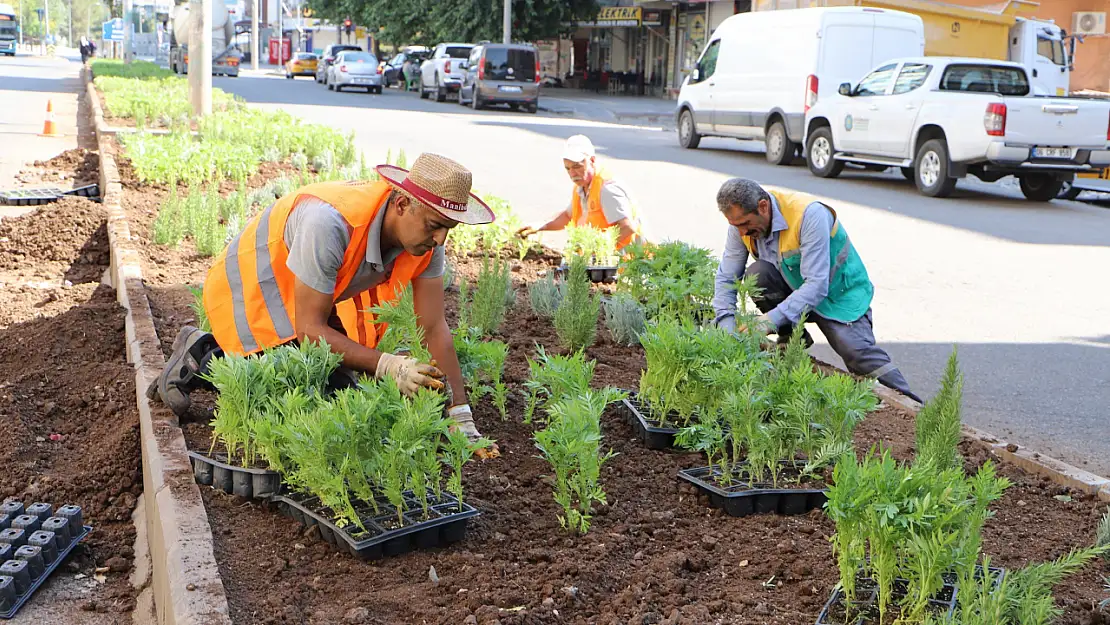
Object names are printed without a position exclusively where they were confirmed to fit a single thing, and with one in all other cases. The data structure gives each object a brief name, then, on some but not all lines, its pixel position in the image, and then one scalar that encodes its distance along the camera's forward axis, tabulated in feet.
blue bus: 240.73
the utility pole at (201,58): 55.21
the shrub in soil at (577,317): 18.53
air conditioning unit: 94.99
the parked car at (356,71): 133.28
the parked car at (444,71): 119.03
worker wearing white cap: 25.23
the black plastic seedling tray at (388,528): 10.93
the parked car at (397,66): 149.48
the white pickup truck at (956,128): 47.62
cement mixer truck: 64.75
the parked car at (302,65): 184.85
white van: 61.67
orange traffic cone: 62.28
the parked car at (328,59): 151.60
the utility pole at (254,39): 225.29
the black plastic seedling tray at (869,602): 9.36
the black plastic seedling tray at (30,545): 11.70
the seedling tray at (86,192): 37.31
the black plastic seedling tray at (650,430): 14.40
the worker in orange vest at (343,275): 12.51
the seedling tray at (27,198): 36.37
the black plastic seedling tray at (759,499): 12.30
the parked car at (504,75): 105.91
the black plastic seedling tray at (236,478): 12.23
